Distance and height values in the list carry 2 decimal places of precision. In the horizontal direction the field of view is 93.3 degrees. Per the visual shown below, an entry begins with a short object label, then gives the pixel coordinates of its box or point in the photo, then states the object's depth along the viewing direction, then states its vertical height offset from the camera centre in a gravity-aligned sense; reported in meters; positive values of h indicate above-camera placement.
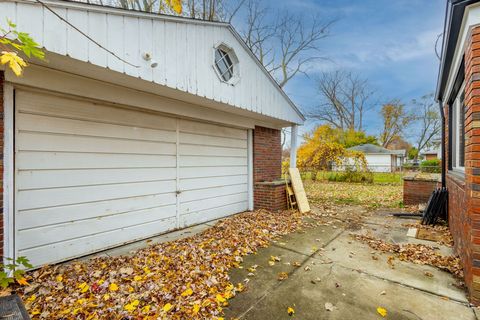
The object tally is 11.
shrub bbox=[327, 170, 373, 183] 13.81 -1.08
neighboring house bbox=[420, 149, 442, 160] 42.70 +1.08
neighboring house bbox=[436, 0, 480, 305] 2.35 +0.38
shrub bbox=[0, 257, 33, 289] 2.03 -1.15
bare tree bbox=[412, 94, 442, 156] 32.03 +5.56
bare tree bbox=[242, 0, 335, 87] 12.91 +7.51
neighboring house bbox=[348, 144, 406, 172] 29.27 +0.57
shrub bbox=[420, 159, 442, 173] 20.78 -0.72
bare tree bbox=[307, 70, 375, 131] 29.66 +8.22
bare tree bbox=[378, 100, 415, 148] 31.50 +5.54
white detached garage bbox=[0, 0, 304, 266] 2.76 +0.61
